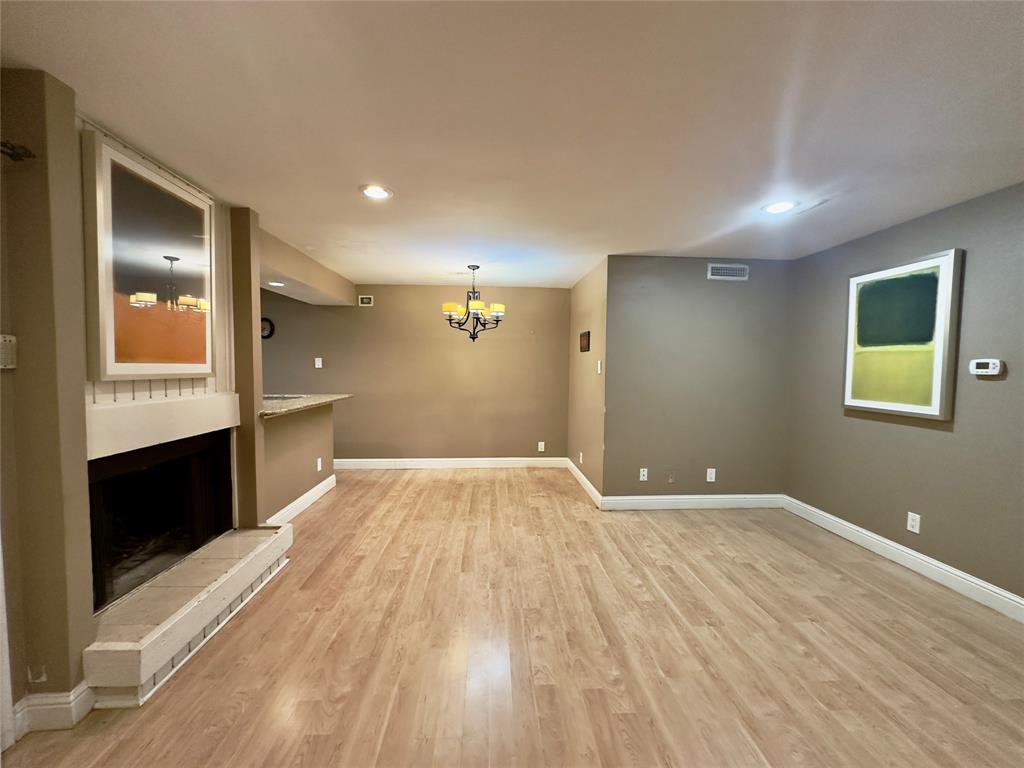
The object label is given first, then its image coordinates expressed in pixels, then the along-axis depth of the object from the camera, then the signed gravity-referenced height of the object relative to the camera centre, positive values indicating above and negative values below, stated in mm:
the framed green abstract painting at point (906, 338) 2570 +256
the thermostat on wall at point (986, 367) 2314 +42
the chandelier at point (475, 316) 3987 +595
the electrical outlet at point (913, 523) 2781 -1101
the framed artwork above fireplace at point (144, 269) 1754 +495
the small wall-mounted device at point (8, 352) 1411 +25
